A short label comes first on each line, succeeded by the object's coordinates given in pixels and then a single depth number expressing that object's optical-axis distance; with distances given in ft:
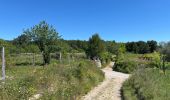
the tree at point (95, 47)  52.58
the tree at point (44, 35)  48.45
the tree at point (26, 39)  50.80
